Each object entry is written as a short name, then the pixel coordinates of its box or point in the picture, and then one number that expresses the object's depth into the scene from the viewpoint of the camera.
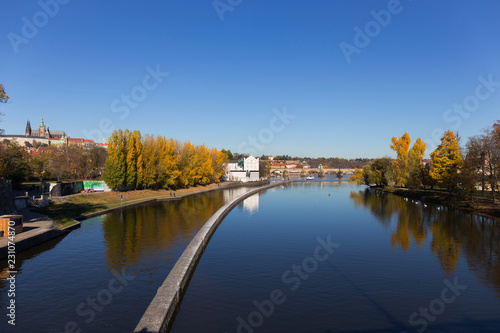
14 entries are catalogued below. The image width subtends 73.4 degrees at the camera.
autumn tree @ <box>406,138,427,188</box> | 67.25
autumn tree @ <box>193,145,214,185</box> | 86.62
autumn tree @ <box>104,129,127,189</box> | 57.88
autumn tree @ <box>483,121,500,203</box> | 41.69
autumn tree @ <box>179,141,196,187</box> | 79.31
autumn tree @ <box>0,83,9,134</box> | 25.50
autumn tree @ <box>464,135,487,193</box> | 44.09
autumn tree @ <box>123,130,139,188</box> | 60.34
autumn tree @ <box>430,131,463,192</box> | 53.16
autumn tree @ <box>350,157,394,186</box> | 86.00
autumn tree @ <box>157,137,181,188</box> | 69.19
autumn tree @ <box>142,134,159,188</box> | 65.62
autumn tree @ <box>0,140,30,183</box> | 49.09
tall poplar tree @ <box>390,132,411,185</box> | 75.94
